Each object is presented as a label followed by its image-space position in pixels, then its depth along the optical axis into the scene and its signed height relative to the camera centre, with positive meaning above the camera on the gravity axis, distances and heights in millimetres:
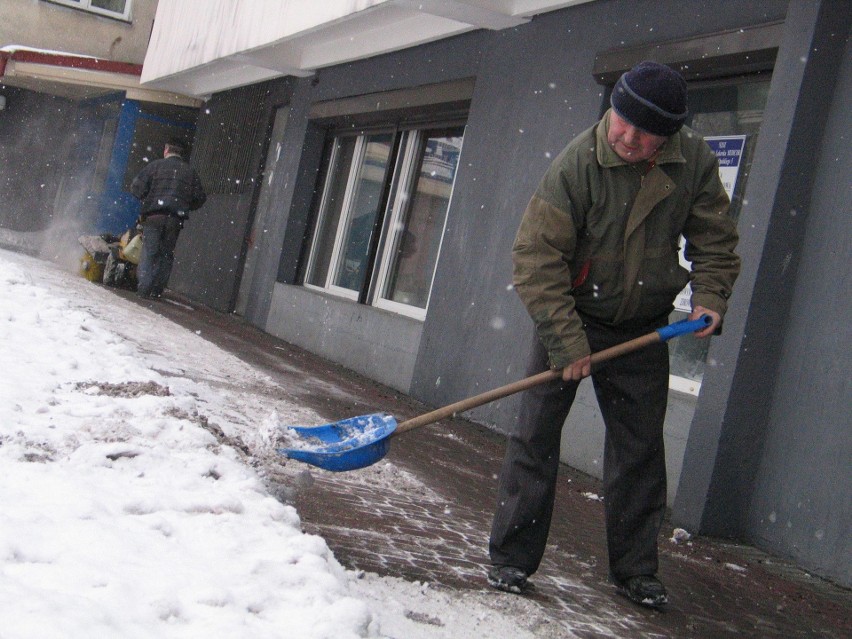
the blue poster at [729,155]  6719 +1277
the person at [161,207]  14406 +346
